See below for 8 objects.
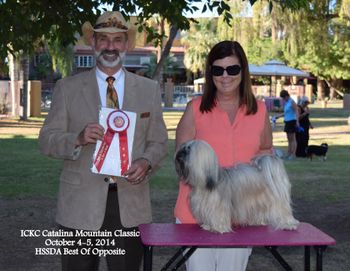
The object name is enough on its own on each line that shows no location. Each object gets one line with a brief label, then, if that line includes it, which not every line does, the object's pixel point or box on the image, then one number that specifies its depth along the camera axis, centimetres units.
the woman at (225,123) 366
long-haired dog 330
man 366
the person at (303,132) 1591
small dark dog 1469
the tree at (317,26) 1234
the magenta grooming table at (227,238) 322
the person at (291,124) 1558
